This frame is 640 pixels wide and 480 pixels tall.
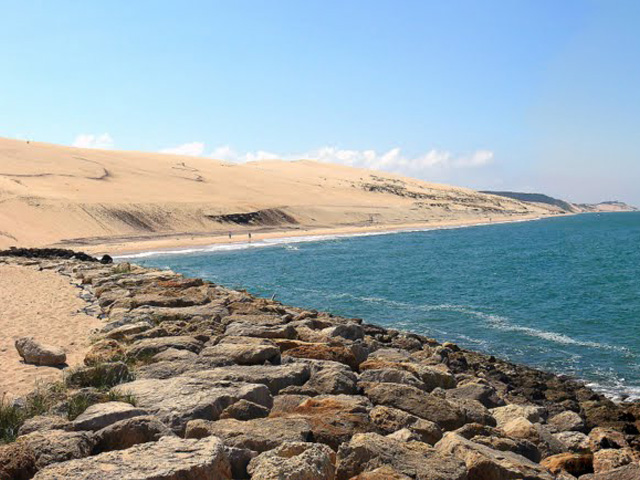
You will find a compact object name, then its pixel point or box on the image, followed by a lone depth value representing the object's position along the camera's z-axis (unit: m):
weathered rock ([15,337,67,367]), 10.15
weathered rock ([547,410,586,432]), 9.70
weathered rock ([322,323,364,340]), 13.13
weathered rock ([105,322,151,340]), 11.16
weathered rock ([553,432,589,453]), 7.97
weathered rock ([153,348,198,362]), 9.20
